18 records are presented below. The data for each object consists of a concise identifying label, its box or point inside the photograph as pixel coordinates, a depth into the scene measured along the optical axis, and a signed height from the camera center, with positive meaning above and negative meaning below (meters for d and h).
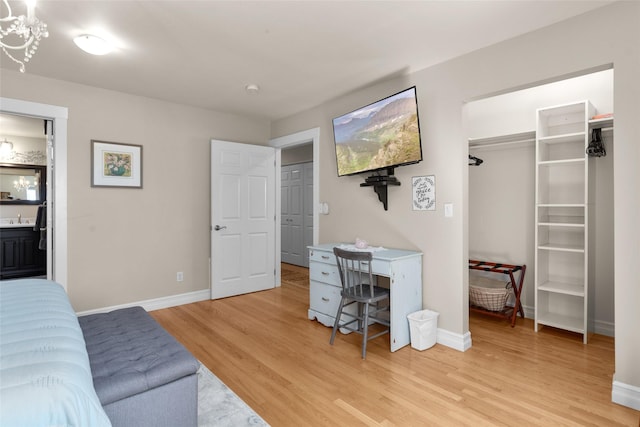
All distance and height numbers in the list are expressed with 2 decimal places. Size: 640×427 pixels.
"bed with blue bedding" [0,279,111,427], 1.05 -0.56
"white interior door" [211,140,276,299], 4.44 -0.08
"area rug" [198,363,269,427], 1.92 -1.18
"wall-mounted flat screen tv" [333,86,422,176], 2.93 +0.74
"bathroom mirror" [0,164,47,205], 5.93 +0.50
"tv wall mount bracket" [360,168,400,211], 3.30 +0.29
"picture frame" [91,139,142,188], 3.67 +0.53
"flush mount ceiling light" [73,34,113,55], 2.54 +1.28
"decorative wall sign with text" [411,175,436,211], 3.10 +0.18
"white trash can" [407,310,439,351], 2.88 -1.00
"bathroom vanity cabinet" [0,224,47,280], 5.34 -0.67
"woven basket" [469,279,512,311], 3.46 -0.87
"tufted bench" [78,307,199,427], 1.54 -0.78
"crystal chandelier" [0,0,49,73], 1.48 +0.85
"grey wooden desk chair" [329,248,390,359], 2.79 -0.69
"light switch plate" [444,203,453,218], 2.96 +0.02
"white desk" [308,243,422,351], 2.87 -0.67
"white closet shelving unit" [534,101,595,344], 3.17 -0.05
